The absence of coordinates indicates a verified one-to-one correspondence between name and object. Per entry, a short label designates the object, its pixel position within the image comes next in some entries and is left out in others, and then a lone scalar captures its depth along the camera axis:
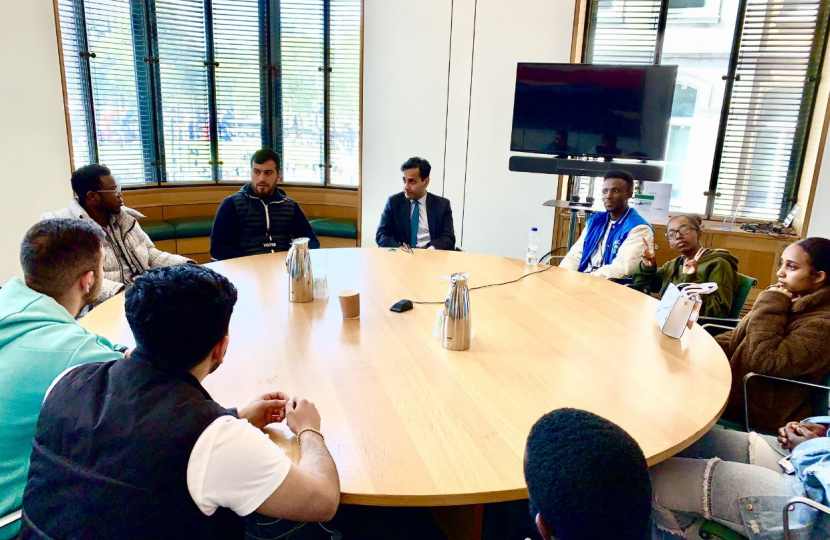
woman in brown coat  1.89
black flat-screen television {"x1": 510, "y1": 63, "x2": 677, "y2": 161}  4.37
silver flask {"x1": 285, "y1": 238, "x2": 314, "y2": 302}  2.33
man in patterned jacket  2.81
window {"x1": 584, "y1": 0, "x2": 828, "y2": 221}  4.57
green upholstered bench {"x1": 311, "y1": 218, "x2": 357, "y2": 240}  5.72
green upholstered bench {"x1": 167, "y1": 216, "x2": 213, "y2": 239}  5.42
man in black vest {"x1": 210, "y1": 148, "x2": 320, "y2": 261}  3.58
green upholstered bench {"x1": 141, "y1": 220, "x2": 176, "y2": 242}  5.28
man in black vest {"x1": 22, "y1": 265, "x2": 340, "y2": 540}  0.95
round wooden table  1.31
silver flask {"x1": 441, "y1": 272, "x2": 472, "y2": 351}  1.92
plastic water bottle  3.05
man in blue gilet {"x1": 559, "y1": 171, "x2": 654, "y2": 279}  3.18
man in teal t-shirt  1.28
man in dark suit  4.02
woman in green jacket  2.60
